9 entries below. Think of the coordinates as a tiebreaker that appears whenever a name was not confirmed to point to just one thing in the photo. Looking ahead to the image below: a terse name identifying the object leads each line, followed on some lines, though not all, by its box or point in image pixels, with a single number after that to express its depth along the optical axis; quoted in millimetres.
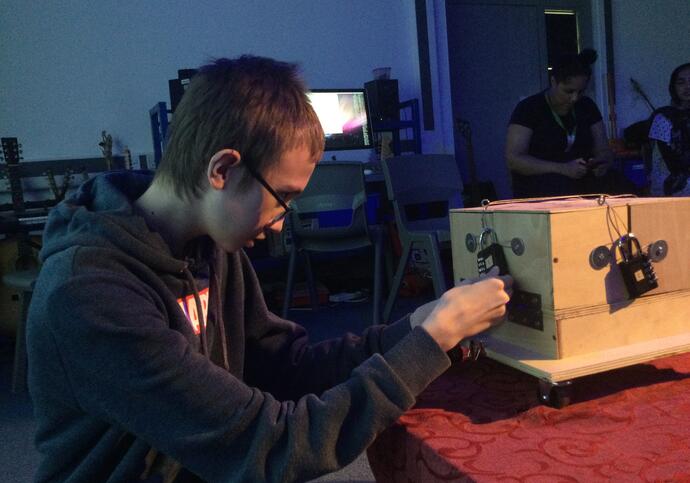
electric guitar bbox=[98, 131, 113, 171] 3732
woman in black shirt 2498
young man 607
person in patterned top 2846
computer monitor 3895
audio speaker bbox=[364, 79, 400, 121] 4000
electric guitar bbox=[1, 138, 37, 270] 3420
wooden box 782
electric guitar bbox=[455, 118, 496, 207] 4359
